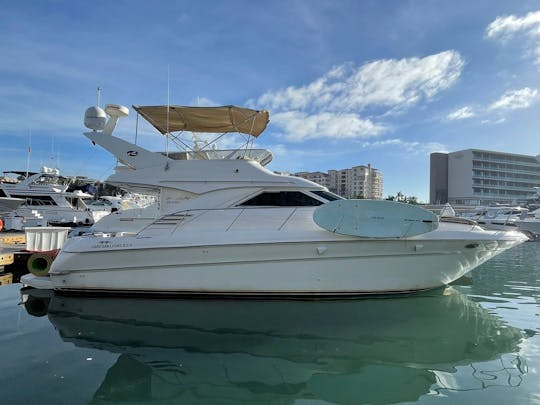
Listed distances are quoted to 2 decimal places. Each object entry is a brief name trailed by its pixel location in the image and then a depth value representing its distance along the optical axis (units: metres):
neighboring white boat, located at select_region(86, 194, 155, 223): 22.11
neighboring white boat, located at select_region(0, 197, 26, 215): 14.85
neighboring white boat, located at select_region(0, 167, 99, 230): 23.73
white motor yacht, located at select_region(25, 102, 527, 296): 5.91
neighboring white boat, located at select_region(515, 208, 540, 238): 23.97
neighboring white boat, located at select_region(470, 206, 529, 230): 25.37
